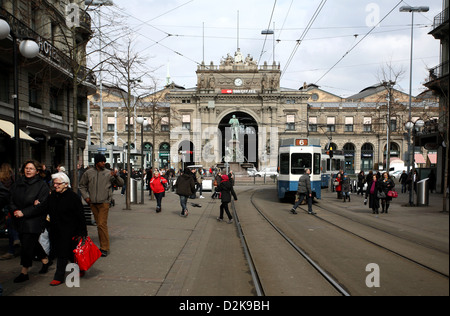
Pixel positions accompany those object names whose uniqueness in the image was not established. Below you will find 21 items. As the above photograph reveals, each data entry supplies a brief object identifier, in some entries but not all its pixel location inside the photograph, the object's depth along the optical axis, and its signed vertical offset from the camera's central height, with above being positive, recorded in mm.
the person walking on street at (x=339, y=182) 21625 -1725
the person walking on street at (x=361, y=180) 25734 -1928
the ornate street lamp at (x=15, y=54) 9039 +2410
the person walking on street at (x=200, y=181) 24969 -2031
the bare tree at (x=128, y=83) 15992 +3150
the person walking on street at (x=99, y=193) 7645 -841
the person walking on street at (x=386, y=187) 15070 -1389
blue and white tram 19641 -696
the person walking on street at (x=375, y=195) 15138 -1721
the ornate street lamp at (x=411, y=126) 16912 +1432
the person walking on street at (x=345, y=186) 20891 -1878
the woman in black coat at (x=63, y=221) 5812 -1068
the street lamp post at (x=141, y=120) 22070 +1793
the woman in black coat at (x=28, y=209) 6031 -936
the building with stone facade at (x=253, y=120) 72062 +6097
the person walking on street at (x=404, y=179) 28470 -2047
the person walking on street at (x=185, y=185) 14125 -1254
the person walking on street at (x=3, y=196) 6383 -761
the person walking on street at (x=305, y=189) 15271 -1515
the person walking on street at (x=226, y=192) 13469 -1440
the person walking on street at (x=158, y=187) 15234 -1457
